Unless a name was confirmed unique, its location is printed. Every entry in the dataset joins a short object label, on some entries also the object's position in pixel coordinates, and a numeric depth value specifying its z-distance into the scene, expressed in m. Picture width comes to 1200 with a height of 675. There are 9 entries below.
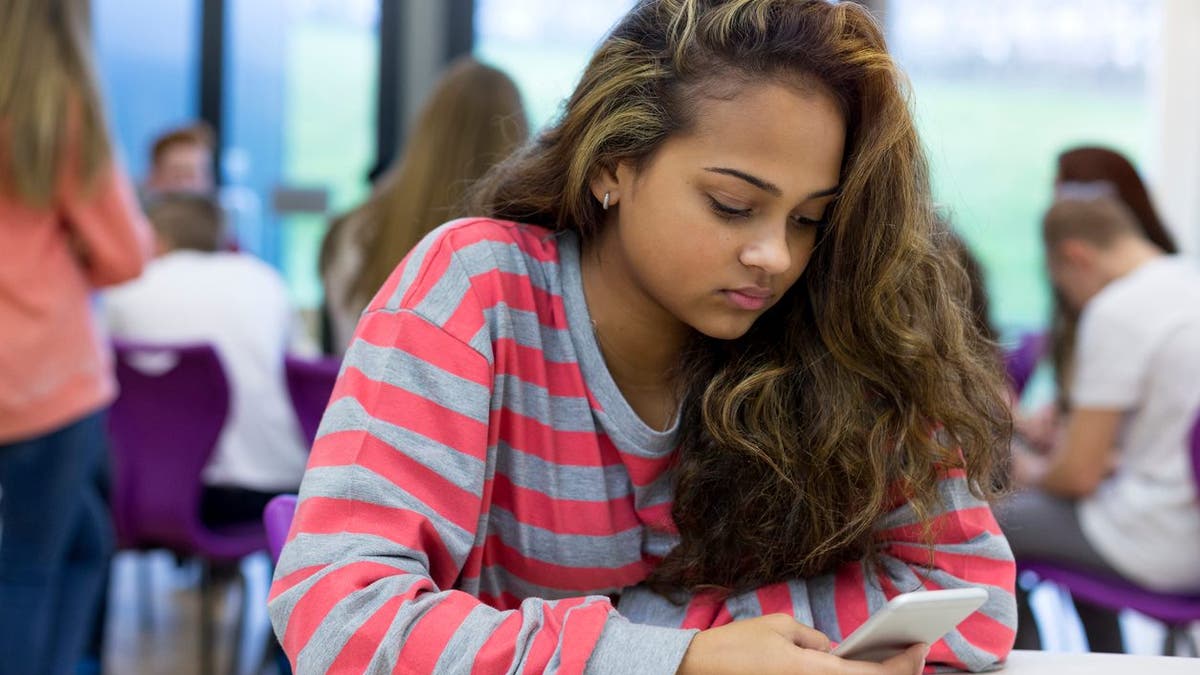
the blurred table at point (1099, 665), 1.14
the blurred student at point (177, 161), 5.02
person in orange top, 2.41
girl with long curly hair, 1.18
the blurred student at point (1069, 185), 3.08
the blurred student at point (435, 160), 2.75
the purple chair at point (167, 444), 2.92
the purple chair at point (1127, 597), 2.56
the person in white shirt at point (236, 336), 3.13
